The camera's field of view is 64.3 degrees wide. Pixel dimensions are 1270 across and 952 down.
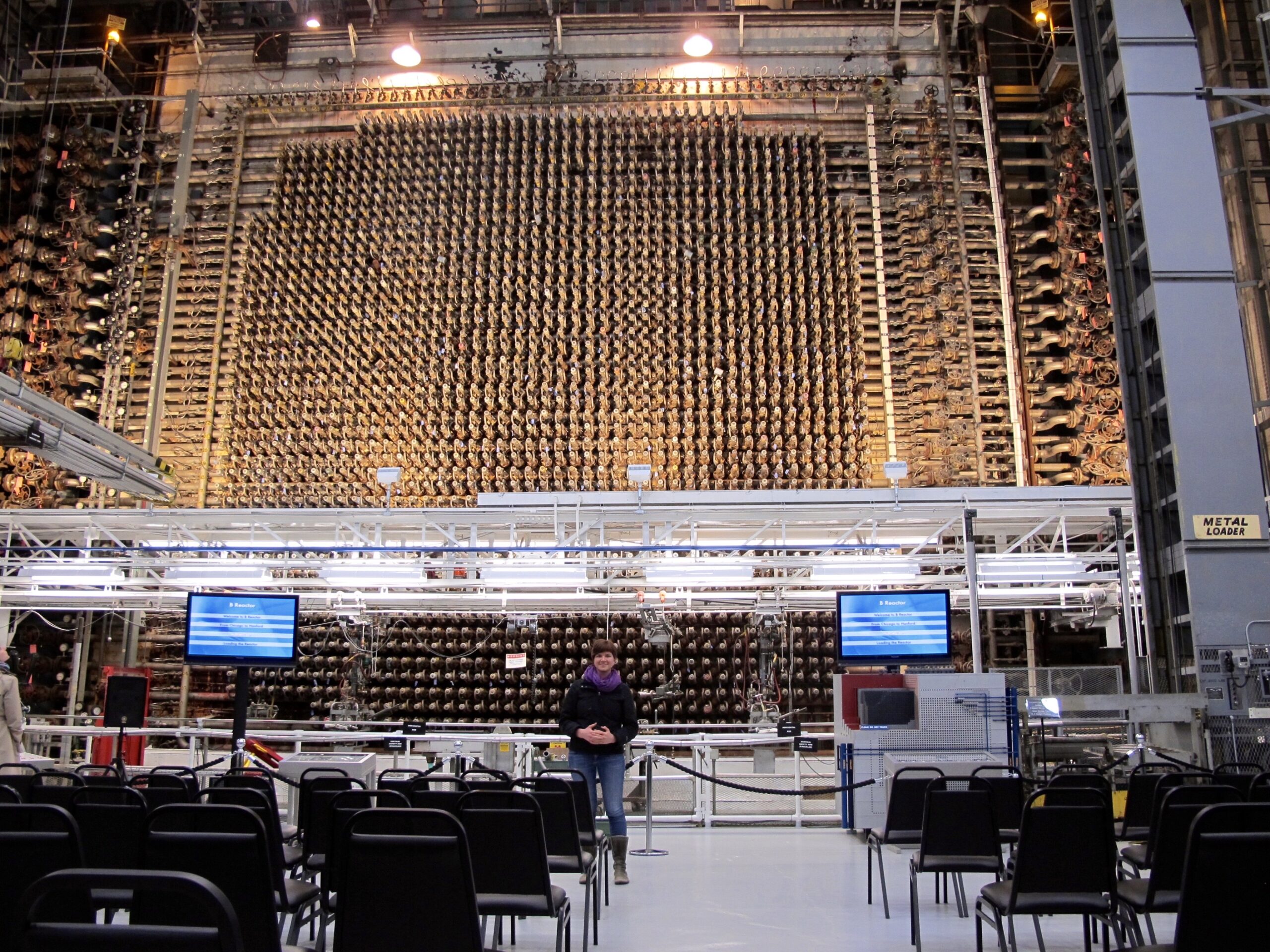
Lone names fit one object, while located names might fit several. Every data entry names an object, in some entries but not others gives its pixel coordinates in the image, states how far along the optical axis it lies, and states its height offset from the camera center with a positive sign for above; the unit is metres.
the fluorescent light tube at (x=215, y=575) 11.02 +1.29
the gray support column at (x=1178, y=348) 8.14 +2.92
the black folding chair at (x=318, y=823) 4.62 -0.59
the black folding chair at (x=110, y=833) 3.85 -0.53
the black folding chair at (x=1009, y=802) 5.17 -0.56
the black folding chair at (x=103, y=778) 4.91 -0.43
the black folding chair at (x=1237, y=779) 4.24 -0.39
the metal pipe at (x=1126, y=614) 8.69 +0.66
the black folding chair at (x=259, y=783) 4.64 -0.43
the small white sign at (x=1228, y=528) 8.16 +1.30
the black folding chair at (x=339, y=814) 3.60 -0.43
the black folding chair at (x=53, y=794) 4.18 -0.41
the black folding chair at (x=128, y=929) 1.66 -0.40
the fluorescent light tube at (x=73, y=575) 11.08 +1.30
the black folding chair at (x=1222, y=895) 2.56 -0.51
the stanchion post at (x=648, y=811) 7.18 -0.83
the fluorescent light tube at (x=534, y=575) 10.39 +1.22
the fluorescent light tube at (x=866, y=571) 10.77 +1.34
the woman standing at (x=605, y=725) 5.96 -0.19
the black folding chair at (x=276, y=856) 3.69 -0.60
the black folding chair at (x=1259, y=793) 3.77 -0.38
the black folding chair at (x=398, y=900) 2.65 -0.53
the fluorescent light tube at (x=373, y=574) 10.59 +1.26
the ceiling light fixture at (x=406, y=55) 16.78 +10.40
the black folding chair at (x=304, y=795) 4.76 -0.48
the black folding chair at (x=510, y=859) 3.67 -0.60
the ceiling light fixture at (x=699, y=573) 10.56 +1.27
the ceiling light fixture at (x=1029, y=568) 10.05 +1.26
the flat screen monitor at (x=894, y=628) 8.50 +0.54
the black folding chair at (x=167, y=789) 4.37 -0.42
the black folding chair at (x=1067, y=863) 3.69 -0.62
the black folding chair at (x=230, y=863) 2.71 -0.46
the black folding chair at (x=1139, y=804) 5.07 -0.56
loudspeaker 9.84 -0.04
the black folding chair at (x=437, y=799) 3.91 -0.40
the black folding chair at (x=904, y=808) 5.42 -0.62
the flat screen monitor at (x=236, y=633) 8.42 +0.50
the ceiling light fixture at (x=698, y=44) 16.19 +10.20
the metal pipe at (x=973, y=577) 8.66 +1.01
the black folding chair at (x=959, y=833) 4.57 -0.63
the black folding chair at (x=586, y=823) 5.09 -0.66
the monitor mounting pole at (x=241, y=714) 7.86 -0.16
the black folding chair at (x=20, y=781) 4.34 -0.38
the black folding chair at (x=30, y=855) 2.56 -0.42
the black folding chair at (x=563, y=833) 4.49 -0.62
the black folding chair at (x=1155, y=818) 3.77 -0.49
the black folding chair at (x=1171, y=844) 3.57 -0.53
